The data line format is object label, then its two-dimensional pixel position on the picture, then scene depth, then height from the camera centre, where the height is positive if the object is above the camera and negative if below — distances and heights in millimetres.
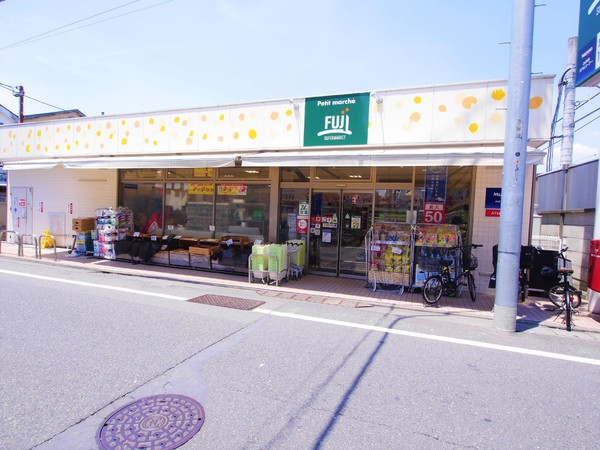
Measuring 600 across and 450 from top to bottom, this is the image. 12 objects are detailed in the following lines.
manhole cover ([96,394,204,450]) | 2824 -1835
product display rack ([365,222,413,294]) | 8234 -893
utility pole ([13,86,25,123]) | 21084 +6247
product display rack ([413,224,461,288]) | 7825 -655
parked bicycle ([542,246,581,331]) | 6191 -1231
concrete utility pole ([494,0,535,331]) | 5676 +966
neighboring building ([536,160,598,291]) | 8570 +381
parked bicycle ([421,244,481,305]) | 7297 -1284
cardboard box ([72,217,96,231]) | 12117 -638
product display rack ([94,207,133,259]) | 11422 -761
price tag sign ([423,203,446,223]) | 8757 +157
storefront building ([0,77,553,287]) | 7668 +1181
